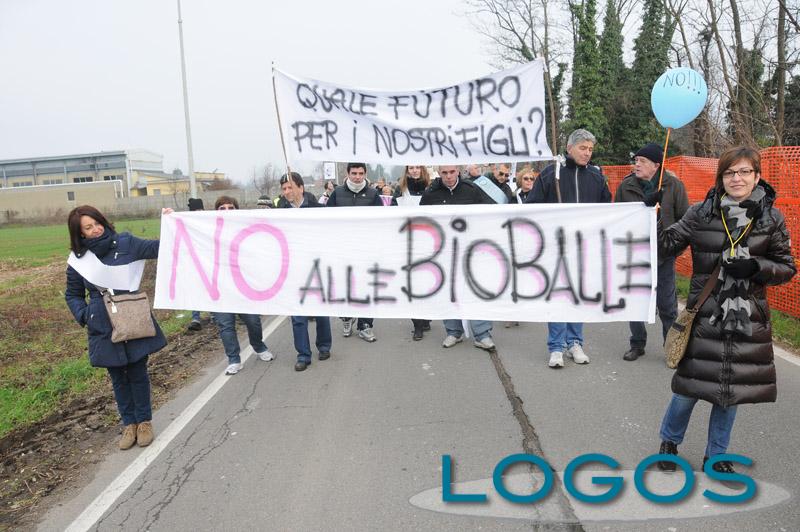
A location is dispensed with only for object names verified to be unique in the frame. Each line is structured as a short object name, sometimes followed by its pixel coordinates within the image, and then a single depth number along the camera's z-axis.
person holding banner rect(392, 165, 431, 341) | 7.48
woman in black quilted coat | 3.03
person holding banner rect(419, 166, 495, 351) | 5.91
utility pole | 24.98
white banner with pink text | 3.93
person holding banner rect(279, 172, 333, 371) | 5.77
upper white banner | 4.84
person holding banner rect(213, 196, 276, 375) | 5.69
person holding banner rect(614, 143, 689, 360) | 5.20
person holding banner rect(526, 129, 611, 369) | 5.22
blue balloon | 4.22
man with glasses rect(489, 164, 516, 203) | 8.16
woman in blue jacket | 4.03
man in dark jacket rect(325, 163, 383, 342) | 6.07
